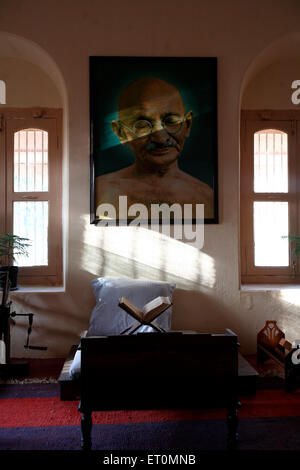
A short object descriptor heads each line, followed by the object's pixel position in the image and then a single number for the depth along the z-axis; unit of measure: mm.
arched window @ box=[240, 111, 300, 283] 4555
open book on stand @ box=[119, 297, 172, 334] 2473
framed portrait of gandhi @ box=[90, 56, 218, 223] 4055
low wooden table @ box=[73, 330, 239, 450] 2291
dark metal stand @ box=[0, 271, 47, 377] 3412
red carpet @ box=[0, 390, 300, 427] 2717
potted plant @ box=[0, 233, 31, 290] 3996
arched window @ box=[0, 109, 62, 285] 4410
